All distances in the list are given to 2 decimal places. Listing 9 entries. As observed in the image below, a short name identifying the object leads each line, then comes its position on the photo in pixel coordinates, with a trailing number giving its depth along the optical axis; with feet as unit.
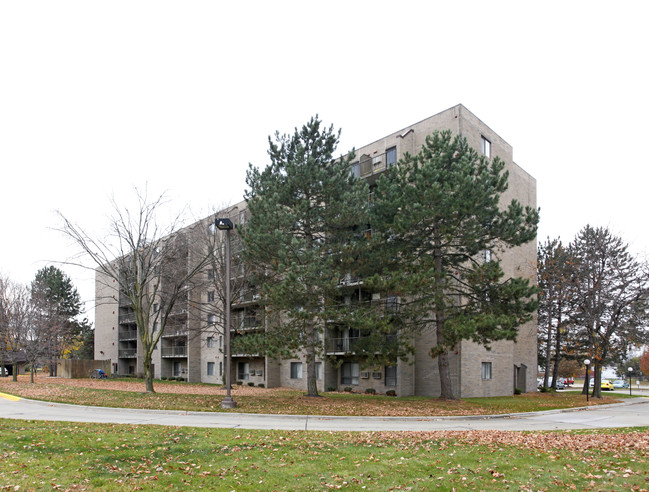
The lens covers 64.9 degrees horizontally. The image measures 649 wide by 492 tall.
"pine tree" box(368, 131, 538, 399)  76.07
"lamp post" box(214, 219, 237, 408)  65.51
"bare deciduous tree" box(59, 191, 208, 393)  87.61
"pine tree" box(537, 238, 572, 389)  138.51
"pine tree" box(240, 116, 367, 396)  77.97
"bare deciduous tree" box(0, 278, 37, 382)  137.39
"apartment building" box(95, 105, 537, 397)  104.06
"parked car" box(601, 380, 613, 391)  185.68
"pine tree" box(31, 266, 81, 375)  152.66
